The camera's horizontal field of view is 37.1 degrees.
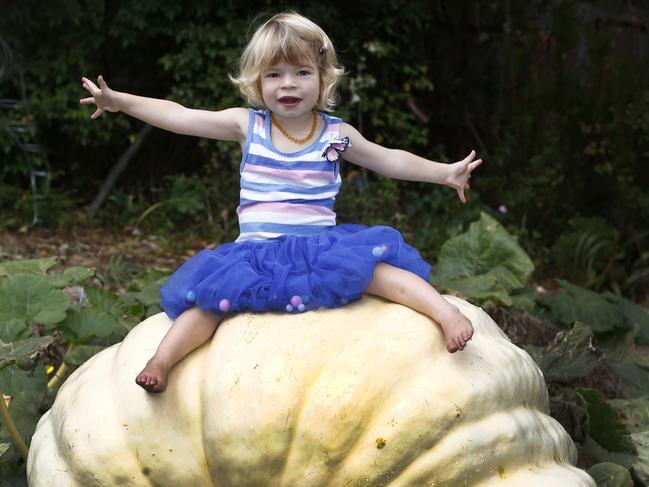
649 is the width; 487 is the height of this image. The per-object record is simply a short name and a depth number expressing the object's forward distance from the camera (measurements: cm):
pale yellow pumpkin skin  192
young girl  208
